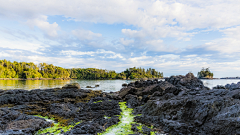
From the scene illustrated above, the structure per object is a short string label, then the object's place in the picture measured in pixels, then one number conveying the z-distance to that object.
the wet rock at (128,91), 19.25
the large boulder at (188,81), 29.24
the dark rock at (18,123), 5.85
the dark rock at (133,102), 12.81
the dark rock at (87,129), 5.92
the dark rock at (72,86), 26.83
